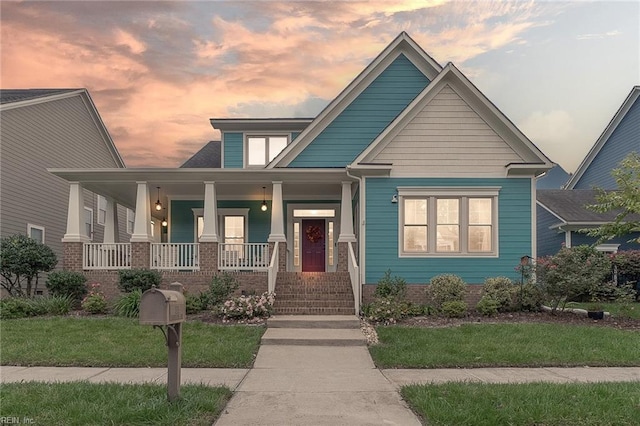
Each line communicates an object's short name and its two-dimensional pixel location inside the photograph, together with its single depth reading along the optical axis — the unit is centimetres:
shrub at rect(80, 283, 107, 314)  1169
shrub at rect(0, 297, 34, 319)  1108
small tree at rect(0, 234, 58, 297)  1256
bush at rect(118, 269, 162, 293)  1251
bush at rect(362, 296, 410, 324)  1085
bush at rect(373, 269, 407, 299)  1245
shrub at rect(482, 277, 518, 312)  1199
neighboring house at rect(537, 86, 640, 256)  1945
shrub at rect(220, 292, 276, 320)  1071
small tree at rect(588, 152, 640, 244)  1140
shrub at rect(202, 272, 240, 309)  1181
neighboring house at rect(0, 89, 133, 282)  1599
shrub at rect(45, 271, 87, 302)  1257
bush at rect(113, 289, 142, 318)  1100
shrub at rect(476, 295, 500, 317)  1159
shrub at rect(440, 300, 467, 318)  1142
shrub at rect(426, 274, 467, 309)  1214
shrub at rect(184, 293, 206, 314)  1161
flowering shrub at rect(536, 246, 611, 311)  1109
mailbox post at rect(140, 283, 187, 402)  432
